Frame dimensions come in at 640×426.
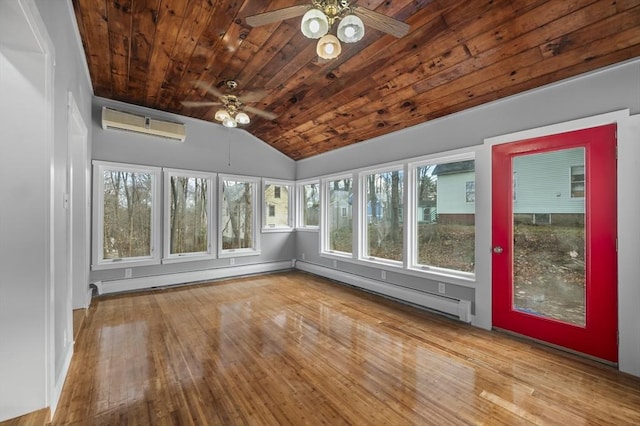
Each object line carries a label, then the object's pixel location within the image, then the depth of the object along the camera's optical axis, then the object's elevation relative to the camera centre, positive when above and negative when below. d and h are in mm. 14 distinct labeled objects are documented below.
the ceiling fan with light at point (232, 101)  3535 +1476
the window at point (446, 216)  3453 -55
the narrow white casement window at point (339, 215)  5215 -59
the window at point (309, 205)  6023 +165
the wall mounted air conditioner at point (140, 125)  4082 +1395
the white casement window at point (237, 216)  5418 -74
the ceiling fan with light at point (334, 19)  1709 +1246
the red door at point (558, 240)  2414 -278
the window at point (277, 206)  6051 +144
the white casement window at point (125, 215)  4195 -33
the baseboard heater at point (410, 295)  3336 -1184
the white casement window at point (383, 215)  4301 -49
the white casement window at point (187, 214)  4805 -25
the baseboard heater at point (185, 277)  4309 -1158
